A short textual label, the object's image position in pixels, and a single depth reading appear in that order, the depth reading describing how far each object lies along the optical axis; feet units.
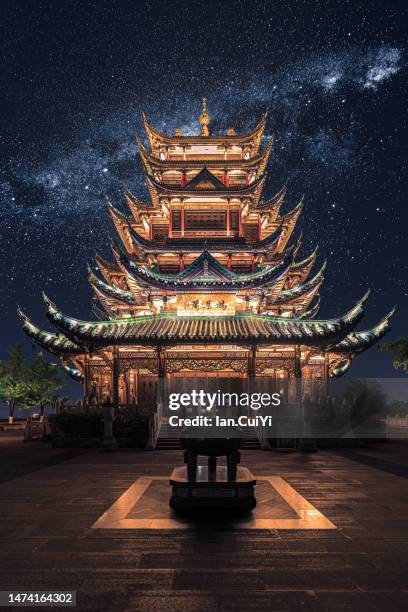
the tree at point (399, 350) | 73.05
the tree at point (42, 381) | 137.18
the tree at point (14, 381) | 134.51
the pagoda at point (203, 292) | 79.41
